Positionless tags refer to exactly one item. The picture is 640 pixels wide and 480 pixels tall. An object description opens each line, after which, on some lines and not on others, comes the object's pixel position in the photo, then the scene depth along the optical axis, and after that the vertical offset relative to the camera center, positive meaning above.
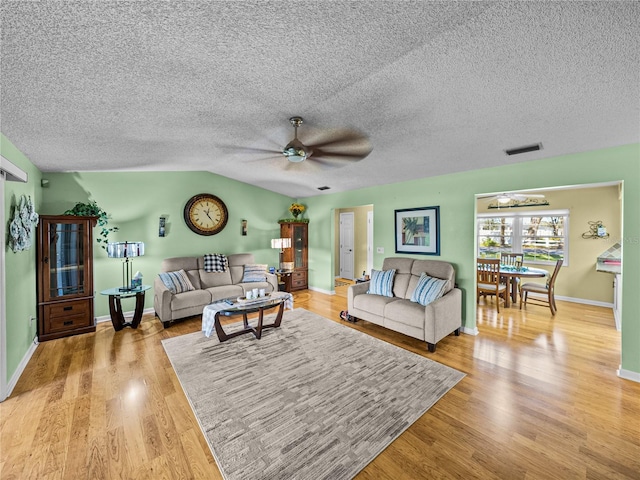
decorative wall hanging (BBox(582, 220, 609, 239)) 4.77 +0.09
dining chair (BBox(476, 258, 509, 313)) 4.48 -0.75
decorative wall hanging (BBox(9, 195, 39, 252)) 2.55 +0.15
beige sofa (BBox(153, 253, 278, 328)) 3.97 -0.88
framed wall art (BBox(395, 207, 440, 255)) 4.11 +0.10
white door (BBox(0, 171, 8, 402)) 2.23 -0.75
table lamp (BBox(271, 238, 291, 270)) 5.85 -0.12
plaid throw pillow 4.91 -0.47
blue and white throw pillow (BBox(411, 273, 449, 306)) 3.39 -0.71
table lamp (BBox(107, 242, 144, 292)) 3.71 -0.16
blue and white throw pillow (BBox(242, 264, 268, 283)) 5.15 -0.72
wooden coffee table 3.33 -0.94
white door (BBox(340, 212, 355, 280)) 7.78 -0.23
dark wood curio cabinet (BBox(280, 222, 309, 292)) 6.15 -0.39
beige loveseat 3.17 -0.93
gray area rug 1.68 -1.39
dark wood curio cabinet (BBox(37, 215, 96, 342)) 3.38 -0.50
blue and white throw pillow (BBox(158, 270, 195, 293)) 4.20 -0.71
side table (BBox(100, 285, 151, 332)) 3.71 -0.98
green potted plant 3.67 +0.37
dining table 4.47 -0.66
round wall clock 5.00 +0.49
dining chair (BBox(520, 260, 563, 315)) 4.40 -0.94
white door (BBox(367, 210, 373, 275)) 7.38 -0.08
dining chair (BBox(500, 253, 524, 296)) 5.12 -0.54
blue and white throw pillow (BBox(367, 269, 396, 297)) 3.98 -0.72
